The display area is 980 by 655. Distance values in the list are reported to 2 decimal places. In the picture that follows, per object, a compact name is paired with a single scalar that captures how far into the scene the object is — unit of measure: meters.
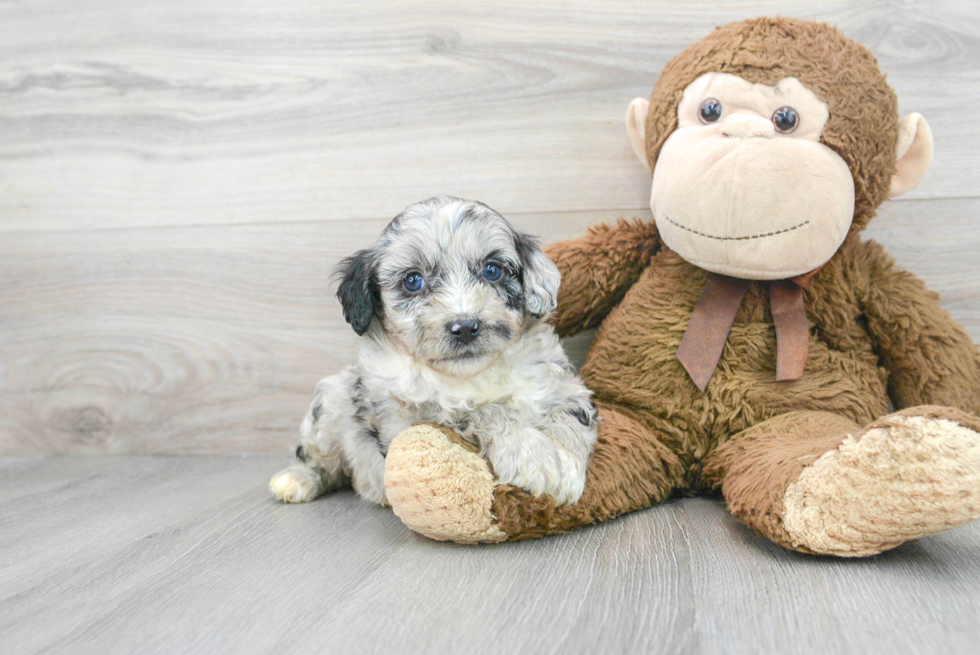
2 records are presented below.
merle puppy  0.56
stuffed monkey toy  0.54
